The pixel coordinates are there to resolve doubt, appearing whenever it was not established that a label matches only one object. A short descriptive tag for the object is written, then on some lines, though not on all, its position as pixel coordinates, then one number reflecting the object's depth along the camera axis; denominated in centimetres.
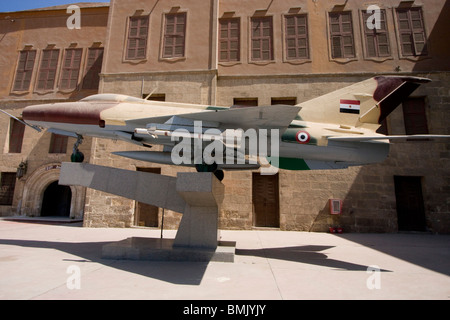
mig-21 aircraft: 680
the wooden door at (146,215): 1346
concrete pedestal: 614
